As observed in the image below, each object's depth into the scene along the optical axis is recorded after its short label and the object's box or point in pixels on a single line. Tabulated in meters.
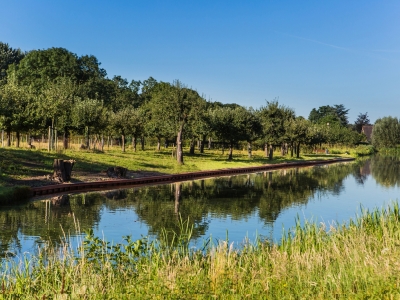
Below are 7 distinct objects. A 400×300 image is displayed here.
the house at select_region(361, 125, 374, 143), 166.27
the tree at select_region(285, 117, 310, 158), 69.19
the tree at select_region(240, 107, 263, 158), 57.97
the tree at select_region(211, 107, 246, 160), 57.28
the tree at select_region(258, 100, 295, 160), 62.97
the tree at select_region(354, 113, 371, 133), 185.73
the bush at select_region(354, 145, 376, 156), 102.44
